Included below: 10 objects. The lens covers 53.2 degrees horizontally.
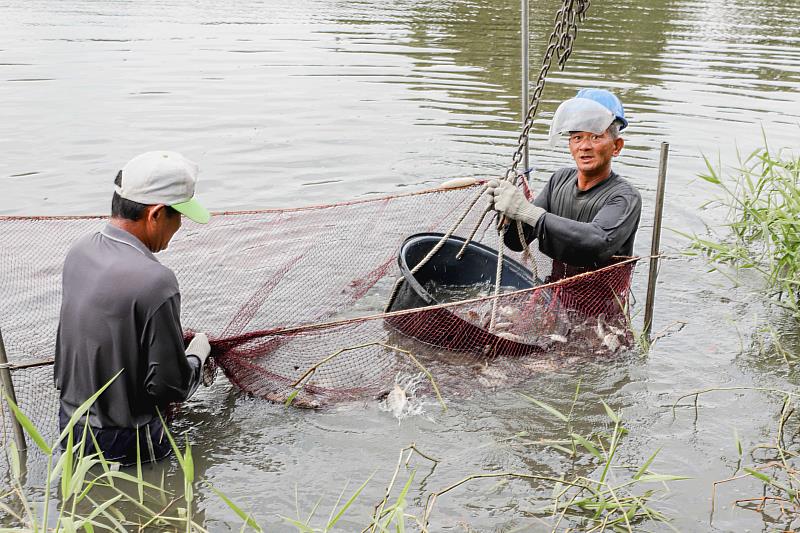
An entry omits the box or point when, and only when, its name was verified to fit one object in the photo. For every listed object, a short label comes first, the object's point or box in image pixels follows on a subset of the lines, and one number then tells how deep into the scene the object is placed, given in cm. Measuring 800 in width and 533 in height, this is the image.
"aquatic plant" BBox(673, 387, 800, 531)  324
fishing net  387
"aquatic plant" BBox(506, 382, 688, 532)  302
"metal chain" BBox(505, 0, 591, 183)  418
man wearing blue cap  426
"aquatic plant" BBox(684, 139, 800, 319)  484
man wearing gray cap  295
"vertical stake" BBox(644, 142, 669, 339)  436
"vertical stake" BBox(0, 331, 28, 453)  313
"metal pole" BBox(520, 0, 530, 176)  536
